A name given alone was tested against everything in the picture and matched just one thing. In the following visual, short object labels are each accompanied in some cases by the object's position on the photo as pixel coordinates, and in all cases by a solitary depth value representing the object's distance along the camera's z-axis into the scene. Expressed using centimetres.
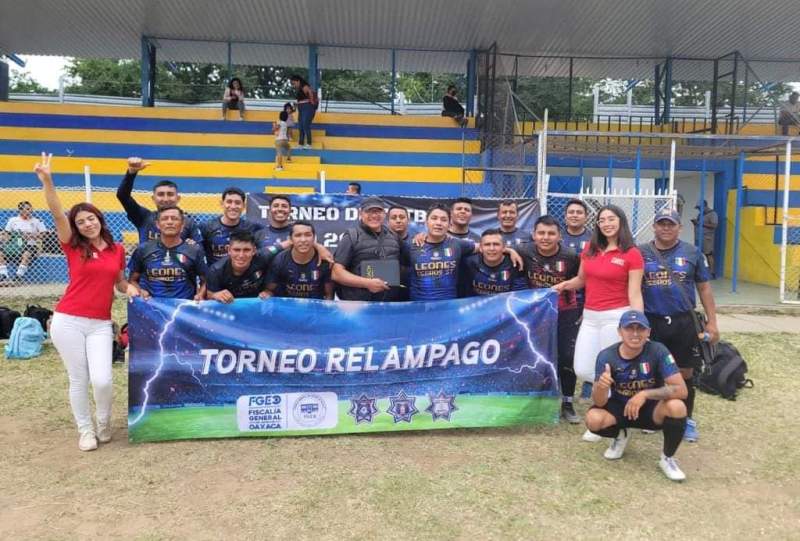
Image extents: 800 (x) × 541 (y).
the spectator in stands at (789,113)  1380
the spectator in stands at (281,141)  1445
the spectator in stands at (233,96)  1635
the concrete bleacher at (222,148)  1484
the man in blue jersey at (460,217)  570
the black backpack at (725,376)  568
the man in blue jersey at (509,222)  578
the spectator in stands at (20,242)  1069
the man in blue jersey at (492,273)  482
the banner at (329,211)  788
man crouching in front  382
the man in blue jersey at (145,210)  498
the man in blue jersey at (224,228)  529
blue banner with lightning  437
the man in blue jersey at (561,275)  477
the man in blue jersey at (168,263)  457
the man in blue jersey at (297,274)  465
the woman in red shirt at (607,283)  423
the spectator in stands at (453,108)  1686
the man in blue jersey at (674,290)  444
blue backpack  675
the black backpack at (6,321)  741
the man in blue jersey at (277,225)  541
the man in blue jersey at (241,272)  445
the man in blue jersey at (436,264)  488
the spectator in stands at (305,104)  1510
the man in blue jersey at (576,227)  528
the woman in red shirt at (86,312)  412
